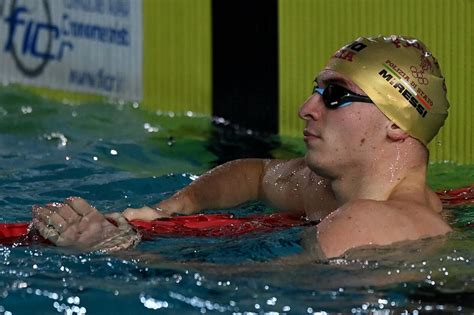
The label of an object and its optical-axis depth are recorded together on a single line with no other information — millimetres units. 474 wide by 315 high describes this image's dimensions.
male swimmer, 6297
